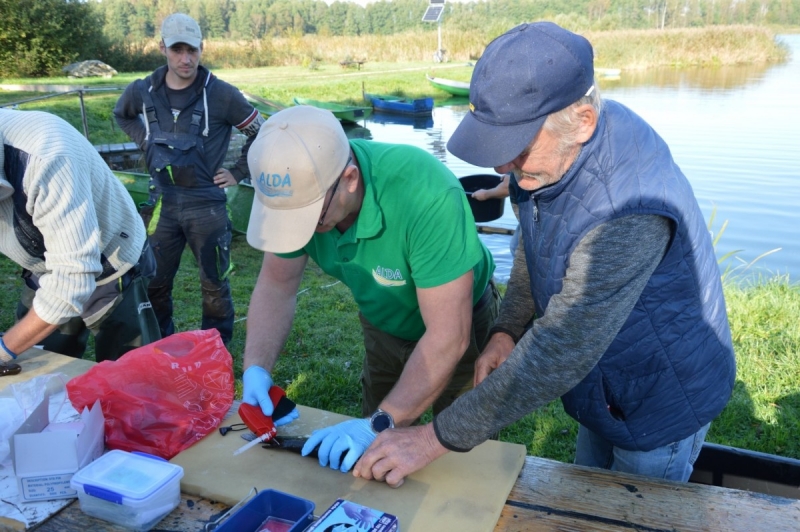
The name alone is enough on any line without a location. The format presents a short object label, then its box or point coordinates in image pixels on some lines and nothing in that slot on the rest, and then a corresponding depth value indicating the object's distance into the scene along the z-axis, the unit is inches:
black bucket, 150.9
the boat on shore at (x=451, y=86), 870.4
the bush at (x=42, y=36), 699.4
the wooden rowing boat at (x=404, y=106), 697.6
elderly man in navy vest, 44.3
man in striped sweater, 71.0
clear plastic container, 49.3
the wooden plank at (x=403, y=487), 49.8
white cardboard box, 51.8
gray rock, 722.8
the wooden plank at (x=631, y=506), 48.0
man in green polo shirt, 56.9
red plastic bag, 61.3
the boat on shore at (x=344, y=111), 549.0
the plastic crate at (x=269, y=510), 44.0
